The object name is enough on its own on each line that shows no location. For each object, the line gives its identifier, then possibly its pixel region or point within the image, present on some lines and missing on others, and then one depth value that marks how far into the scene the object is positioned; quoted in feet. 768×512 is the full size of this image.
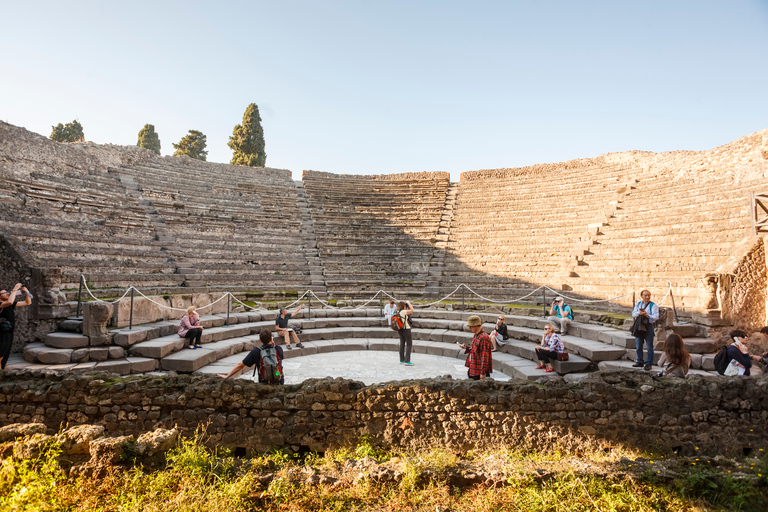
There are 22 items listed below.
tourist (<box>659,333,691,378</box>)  17.81
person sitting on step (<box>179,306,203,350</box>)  26.32
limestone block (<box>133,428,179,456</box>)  11.93
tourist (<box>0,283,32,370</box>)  19.72
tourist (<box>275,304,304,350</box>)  31.24
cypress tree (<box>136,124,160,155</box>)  112.47
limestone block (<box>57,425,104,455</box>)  11.98
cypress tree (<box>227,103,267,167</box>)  104.88
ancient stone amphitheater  25.98
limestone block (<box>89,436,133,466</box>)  11.68
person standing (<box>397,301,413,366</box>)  27.73
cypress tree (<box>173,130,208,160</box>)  119.03
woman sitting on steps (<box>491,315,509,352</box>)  29.83
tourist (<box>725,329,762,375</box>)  18.90
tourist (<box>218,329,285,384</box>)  17.40
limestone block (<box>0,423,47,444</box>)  12.37
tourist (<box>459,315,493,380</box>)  18.26
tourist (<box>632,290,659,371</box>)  22.17
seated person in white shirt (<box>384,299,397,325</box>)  34.05
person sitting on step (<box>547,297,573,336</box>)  29.53
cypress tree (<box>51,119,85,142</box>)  115.03
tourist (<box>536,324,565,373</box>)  23.11
